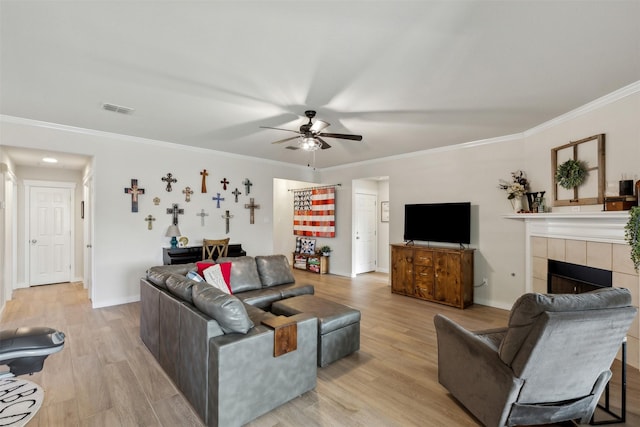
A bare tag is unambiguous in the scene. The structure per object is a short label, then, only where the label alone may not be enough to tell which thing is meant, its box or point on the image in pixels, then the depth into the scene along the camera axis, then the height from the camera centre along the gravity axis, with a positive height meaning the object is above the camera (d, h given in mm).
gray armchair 1612 -881
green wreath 3373 +483
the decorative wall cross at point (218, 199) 5706 +287
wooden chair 5121 -620
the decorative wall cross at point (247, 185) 6129 +611
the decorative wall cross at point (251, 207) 6184 +145
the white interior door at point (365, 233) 6941 -457
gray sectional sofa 1874 -1014
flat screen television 4816 -144
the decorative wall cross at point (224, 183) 5795 +615
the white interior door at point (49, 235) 5812 -451
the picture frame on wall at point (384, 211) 7414 +76
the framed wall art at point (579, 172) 3160 +497
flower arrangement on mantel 4203 +390
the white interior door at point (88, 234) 4836 -353
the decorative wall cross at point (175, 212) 5160 +28
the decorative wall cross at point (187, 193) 5309 +376
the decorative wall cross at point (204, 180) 5512 +638
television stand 4527 -993
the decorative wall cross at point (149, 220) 4915 -111
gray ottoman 2748 -1084
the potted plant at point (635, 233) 2404 -154
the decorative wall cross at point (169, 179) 5093 +603
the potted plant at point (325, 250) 7246 -904
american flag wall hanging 7109 +48
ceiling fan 3291 +900
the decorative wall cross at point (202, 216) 5504 -45
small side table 1977 -1380
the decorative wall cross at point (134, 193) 4755 +338
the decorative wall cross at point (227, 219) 5840 -107
